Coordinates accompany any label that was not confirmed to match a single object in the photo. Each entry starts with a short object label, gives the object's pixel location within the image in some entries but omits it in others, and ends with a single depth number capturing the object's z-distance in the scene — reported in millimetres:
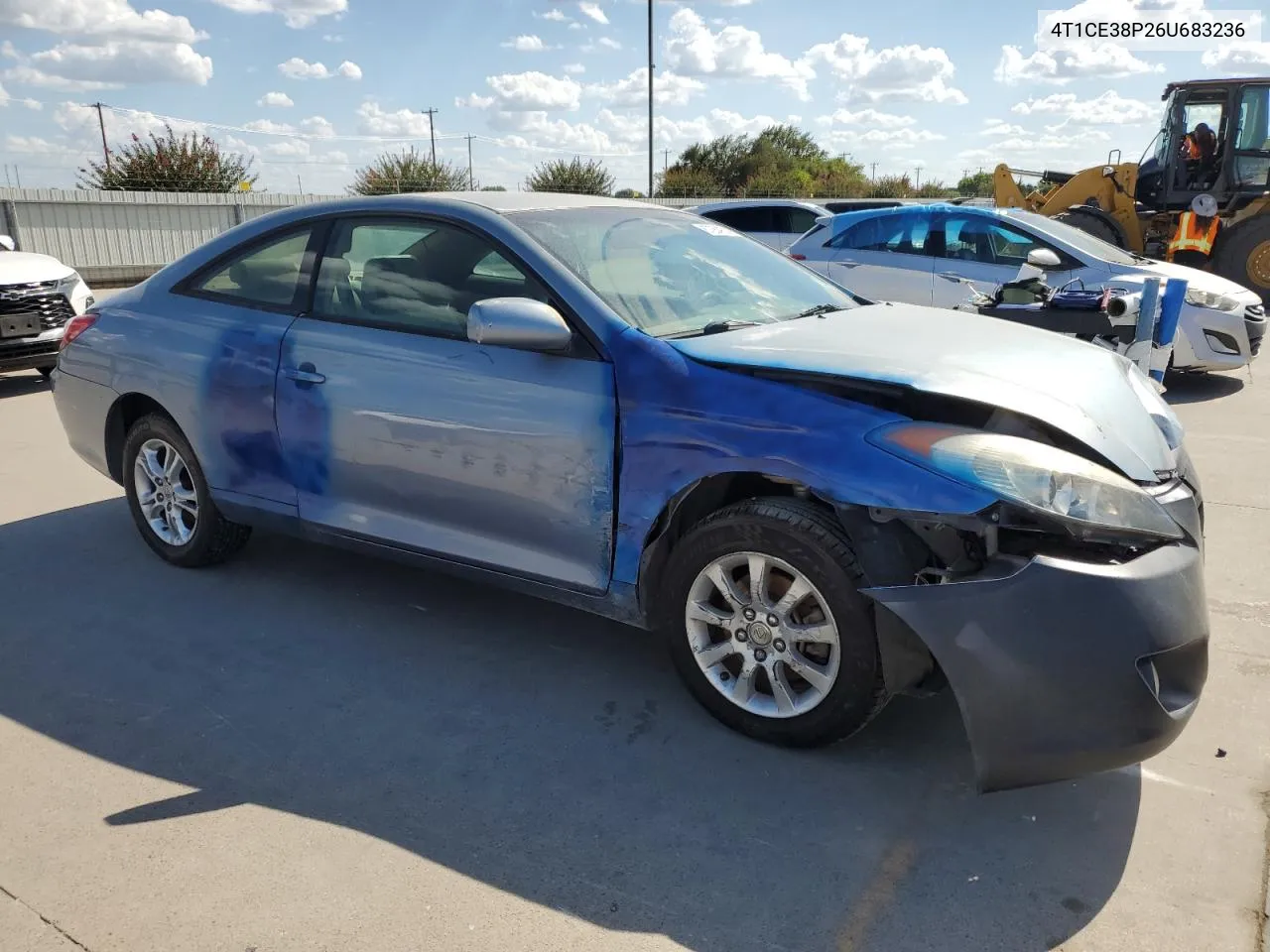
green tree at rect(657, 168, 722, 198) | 37294
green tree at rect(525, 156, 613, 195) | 30438
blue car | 2529
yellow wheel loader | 13609
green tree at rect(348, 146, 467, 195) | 25922
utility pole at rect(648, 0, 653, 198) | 28547
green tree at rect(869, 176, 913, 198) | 48000
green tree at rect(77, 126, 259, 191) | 24047
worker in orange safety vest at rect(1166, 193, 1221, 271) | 13180
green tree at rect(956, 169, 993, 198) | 56650
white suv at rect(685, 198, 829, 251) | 13492
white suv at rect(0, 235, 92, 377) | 8289
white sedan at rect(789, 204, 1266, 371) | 8172
